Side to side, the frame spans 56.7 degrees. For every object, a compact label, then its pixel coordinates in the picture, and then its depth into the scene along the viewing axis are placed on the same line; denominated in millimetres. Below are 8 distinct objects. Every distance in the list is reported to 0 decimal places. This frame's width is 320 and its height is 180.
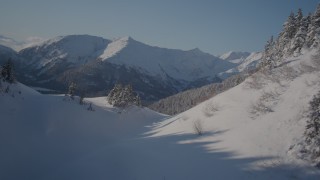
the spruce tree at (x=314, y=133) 18133
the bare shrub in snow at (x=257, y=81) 32906
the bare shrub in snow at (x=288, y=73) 30688
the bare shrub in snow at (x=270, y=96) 27703
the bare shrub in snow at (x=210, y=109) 32881
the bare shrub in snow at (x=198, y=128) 28581
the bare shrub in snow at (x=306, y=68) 29925
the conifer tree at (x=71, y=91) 48250
